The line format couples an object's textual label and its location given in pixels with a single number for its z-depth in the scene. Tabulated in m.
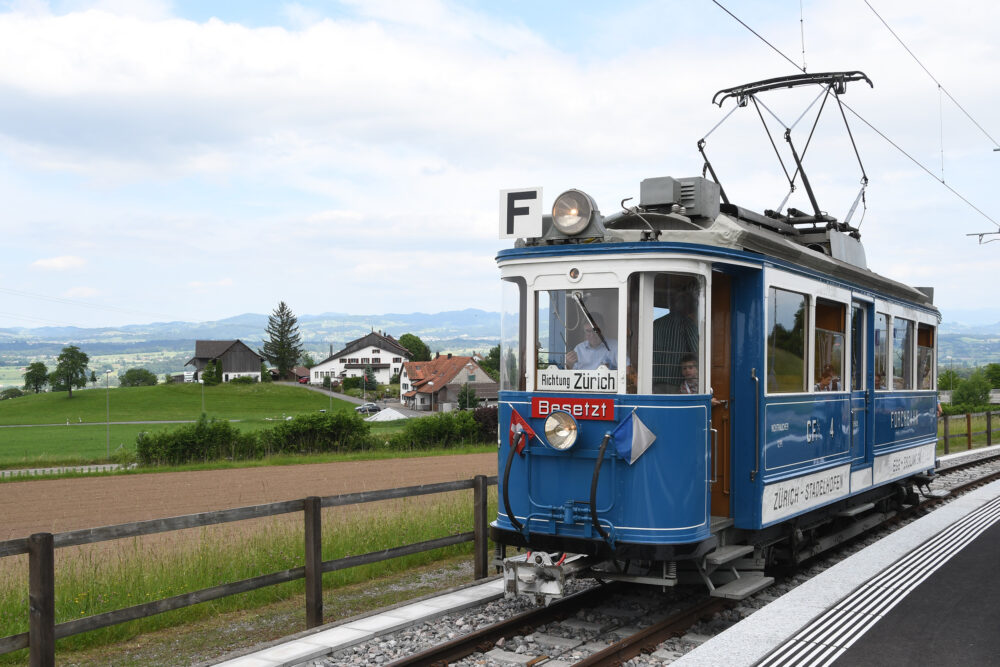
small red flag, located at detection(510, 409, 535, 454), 7.11
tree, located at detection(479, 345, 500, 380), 108.48
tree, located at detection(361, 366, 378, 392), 146.06
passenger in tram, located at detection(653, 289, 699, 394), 6.96
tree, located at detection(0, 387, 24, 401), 128.12
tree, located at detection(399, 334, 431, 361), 171.38
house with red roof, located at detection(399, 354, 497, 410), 112.69
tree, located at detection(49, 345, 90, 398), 112.62
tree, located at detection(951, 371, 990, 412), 78.45
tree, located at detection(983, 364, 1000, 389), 94.94
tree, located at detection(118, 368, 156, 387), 159.38
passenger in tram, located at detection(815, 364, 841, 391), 8.80
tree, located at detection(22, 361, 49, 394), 135.88
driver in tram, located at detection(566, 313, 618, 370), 6.93
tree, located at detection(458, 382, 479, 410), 89.03
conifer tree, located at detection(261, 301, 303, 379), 156.88
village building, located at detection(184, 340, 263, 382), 148.75
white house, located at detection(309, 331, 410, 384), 164.38
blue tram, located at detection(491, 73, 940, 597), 6.76
